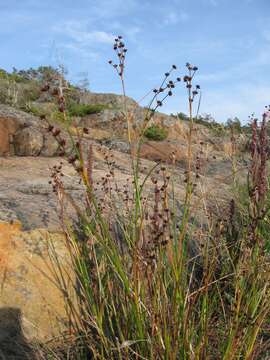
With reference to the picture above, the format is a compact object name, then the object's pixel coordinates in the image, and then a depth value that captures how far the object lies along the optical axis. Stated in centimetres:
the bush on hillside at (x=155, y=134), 1363
